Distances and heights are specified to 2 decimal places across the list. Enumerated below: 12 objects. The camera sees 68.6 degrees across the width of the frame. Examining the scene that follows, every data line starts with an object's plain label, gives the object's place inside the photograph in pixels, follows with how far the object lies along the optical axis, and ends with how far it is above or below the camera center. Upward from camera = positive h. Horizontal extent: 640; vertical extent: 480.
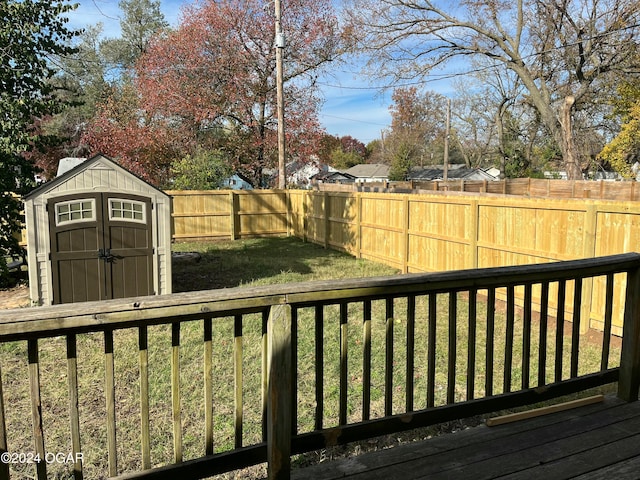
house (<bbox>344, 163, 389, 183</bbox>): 56.51 +1.85
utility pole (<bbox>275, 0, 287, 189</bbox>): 15.48 +3.10
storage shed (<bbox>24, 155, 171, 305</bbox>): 6.61 -0.72
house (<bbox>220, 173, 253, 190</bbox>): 33.27 +0.21
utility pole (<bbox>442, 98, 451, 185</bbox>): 33.63 +3.39
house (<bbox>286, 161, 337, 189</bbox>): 22.03 +0.60
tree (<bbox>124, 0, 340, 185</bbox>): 19.16 +4.69
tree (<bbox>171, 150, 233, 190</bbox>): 16.48 +0.51
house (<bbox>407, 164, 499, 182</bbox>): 49.88 +1.58
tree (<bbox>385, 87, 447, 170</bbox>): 51.72 +7.47
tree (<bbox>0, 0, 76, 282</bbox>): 7.38 +1.67
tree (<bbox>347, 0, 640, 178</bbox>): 17.61 +5.60
